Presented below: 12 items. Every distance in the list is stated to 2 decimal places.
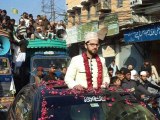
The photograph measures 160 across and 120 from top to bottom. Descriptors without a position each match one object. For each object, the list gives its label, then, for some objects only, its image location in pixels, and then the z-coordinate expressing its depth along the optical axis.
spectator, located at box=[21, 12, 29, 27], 16.80
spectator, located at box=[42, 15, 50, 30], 16.75
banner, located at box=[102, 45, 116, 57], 24.10
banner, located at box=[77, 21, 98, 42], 23.72
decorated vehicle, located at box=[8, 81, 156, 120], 5.07
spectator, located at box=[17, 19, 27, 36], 15.73
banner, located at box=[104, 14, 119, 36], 20.62
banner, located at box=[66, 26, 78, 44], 26.56
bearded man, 5.78
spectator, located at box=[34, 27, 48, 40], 15.78
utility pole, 38.25
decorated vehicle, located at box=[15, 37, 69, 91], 14.55
